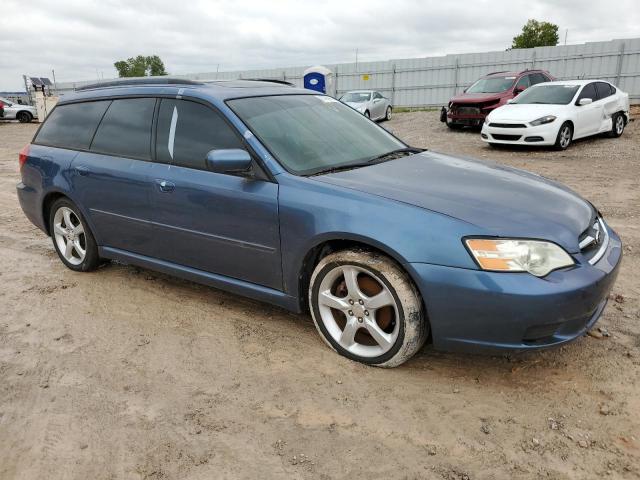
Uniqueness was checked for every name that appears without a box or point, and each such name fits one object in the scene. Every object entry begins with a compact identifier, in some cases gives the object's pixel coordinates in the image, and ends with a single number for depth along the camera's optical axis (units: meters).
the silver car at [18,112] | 27.04
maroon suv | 14.33
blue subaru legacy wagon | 2.64
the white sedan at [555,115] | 11.05
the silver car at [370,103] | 19.12
